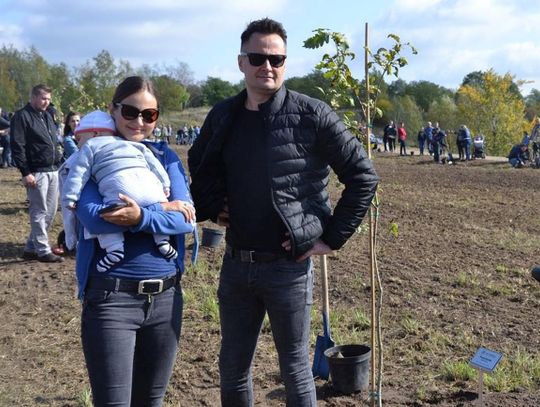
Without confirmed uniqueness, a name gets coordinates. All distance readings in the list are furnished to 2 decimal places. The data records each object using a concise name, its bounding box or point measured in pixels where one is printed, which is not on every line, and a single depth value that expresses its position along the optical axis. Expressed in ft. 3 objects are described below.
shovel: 14.19
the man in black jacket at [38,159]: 24.88
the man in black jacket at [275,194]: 9.49
